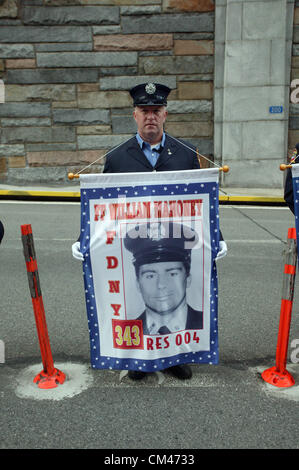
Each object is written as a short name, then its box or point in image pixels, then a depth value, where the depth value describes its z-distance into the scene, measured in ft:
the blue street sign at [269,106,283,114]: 39.02
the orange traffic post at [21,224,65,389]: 9.68
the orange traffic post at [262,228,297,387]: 9.97
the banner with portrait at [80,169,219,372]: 9.61
